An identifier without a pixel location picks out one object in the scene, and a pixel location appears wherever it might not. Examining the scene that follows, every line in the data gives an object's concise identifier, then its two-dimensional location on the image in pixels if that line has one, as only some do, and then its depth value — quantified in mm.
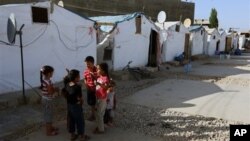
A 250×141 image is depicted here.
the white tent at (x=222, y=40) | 33000
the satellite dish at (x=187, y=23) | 23147
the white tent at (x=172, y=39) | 18828
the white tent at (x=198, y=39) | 24294
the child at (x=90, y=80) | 6102
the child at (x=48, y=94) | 5443
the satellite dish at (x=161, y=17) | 18609
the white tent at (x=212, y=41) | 28891
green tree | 46375
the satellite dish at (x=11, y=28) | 7509
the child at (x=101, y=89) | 5566
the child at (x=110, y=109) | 6057
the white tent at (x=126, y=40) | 13141
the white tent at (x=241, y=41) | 44781
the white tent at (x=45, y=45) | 8203
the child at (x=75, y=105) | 5094
